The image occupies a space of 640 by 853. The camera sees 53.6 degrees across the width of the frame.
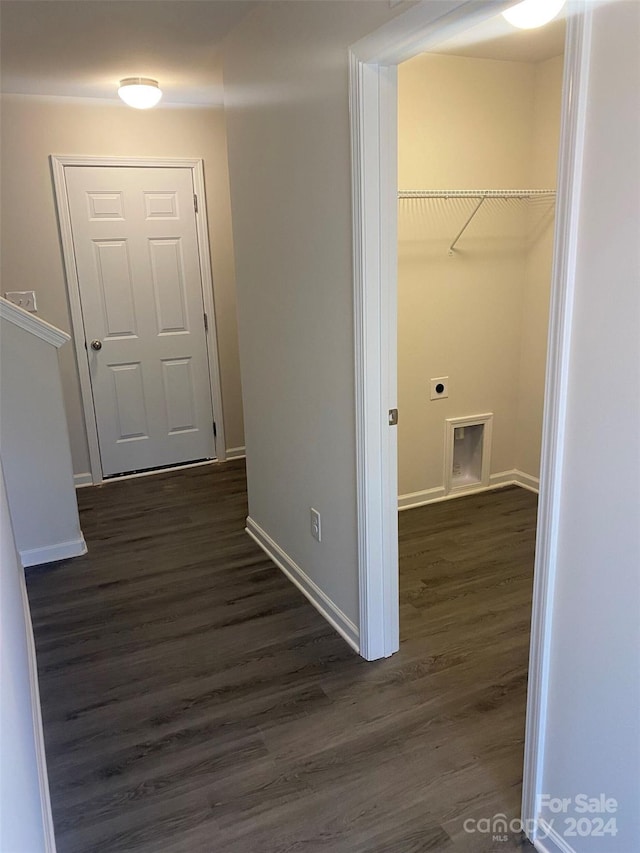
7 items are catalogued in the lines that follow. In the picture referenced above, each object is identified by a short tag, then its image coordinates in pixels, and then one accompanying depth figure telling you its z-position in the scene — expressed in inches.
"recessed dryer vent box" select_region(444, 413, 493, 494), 153.2
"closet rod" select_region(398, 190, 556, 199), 128.7
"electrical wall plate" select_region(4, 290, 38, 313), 157.3
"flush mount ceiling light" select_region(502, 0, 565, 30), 80.9
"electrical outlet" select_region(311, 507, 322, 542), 105.8
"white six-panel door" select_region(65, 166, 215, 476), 164.2
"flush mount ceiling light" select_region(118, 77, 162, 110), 136.9
